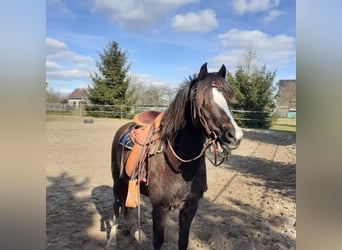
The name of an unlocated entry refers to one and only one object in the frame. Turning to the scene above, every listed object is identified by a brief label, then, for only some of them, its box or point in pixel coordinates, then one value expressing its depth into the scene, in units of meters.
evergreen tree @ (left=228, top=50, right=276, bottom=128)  19.94
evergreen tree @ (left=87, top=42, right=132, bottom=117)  24.00
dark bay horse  2.04
